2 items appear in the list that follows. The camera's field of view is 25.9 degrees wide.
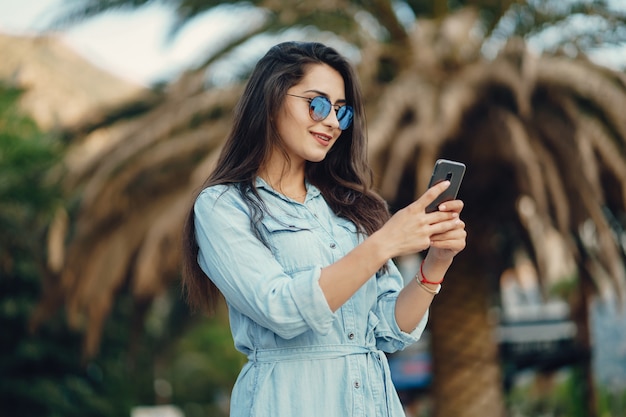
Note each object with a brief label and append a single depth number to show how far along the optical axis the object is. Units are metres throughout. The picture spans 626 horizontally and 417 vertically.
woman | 2.45
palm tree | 7.30
